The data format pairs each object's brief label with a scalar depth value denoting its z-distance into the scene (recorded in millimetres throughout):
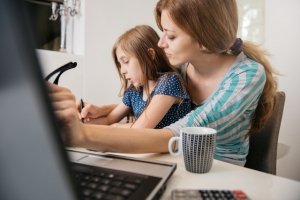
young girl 968
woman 650
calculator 386
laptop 116
